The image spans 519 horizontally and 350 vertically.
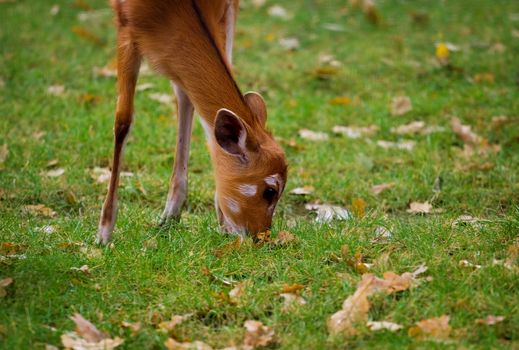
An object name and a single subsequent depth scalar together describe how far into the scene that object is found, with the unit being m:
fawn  9.08
